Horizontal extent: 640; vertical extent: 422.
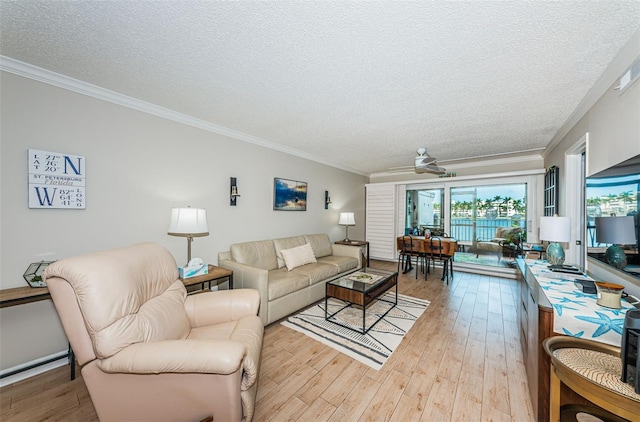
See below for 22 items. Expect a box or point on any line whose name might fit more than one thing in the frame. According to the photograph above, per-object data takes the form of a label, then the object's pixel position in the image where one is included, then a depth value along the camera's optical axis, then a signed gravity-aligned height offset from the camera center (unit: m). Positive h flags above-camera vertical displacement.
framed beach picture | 4.08 +0.28
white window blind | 6.14 -0.27
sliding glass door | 4.85 -0.21
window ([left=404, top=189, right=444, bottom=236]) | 5.76 -0.02
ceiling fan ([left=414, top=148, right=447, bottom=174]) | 3.56 +0.73
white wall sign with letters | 1.95 +0.24
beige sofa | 2.71 -0.88
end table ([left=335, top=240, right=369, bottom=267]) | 5.20 -0.73
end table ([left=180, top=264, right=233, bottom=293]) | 2.36 -0.73
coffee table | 2.59 -0.91
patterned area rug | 2.24 -1.34
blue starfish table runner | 1.25 -0.58
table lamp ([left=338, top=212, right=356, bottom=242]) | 5.35 -0.19
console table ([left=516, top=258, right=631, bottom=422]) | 1.29 -0.70
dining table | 4.48 -0.68
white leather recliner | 1.19 -0.77
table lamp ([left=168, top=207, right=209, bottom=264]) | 2.41 -0.15
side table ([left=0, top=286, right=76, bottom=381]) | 1.62 -0.64
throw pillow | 3.59 -0.74
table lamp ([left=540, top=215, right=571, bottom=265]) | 2.32 -0.21
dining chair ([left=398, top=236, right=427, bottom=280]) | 4.82 -0.79
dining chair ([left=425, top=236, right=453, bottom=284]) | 4.53 -0.81
